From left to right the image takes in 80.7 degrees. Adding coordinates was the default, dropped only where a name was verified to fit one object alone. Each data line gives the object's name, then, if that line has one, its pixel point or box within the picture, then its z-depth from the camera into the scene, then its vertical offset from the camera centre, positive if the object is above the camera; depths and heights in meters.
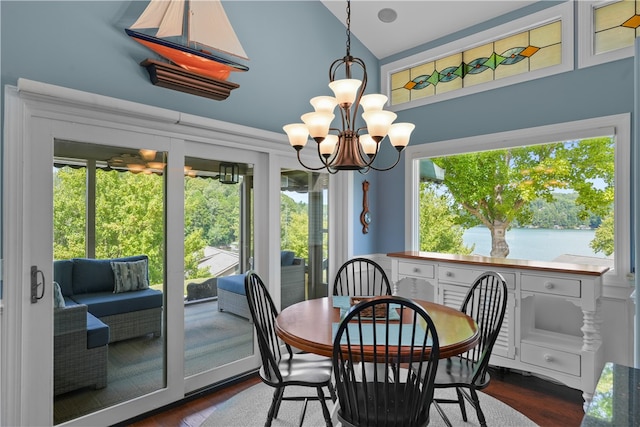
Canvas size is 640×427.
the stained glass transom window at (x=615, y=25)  2.78 +1.42
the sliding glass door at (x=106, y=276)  2.26 -0.41
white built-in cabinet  2.65 -0.77
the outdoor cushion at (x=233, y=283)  3.09 -0.59
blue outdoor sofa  2.25 -0.65
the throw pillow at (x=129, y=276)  2.51 -0.43
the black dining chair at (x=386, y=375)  1.58 -0.71
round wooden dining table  1.76 -0.61
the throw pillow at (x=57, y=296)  2.22 -0.50
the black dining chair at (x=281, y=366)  2.01 -0.90
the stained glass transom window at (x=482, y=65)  3.20 +1.42
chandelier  2.01 +0.47
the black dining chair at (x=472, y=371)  1.99 -0.90
